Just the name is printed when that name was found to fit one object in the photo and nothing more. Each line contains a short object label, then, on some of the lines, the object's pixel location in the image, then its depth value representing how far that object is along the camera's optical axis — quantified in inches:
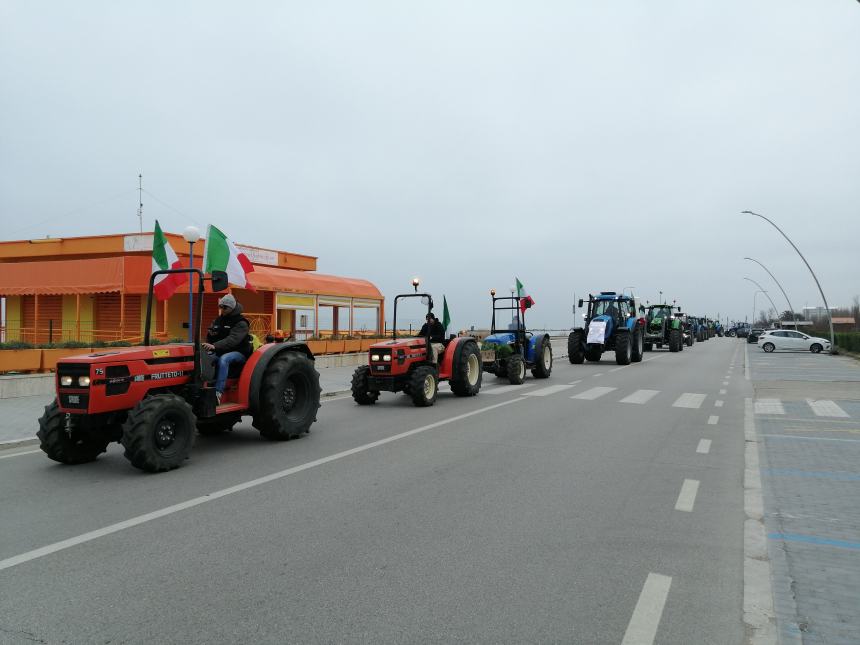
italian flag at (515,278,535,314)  660.7
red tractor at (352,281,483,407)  475.5
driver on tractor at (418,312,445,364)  509.0
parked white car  1589.6
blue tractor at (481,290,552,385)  652.7
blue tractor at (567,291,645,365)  958.4
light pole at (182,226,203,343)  500.1
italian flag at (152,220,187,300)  460.8
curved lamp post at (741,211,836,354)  1489.8
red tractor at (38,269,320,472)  256.5
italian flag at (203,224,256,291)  426.6
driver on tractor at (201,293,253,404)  318.0
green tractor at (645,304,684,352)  1456.7
